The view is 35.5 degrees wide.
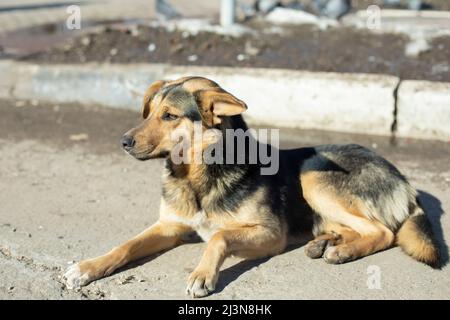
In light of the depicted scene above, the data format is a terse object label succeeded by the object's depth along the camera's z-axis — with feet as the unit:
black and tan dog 14.37
